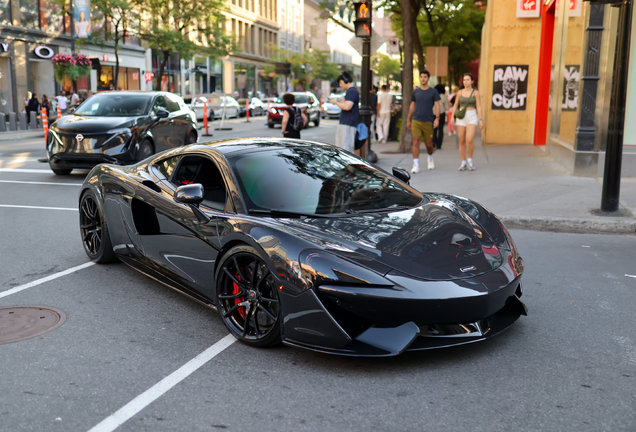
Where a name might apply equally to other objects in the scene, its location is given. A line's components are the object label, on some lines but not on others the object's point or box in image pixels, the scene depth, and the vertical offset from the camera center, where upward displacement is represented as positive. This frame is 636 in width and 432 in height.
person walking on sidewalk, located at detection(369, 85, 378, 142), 17.95 +0.08
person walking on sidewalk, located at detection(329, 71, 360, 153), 12.31 -0.35
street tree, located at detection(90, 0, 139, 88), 34.81 +4.65
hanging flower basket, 30.36 +1.47
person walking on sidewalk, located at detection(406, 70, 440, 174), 12.41 -0.18
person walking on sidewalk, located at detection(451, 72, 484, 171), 12.21 -0.14
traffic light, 12.94 +1.63
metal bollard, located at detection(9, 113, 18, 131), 26.17 -0.98
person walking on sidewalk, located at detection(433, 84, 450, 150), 18.50 -0.71
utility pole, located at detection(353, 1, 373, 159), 12.95 +1.10
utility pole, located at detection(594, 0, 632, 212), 7.65 -0.10
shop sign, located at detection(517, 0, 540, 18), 18.97 +2.75
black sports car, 3.55 -0.88
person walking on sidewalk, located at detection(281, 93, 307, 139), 12.03 -0.37
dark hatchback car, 12.10 -0.60
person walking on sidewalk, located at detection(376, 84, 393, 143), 20.39 -0.34
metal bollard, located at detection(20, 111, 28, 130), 26.62 -0.94
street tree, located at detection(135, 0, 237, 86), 40.34 +4.89
